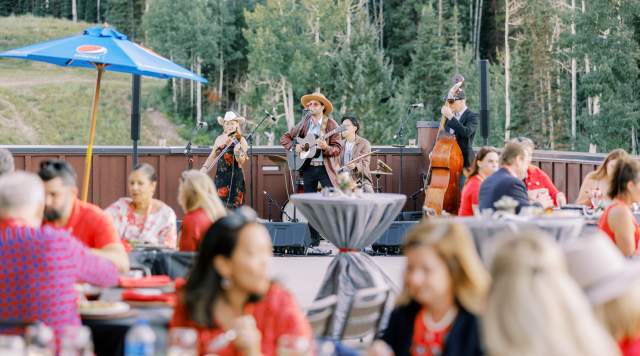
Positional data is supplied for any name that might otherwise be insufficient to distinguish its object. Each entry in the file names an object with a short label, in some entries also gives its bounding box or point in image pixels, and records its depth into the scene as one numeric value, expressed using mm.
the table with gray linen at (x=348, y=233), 13441
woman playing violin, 20130
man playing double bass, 18631
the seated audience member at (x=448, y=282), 5480
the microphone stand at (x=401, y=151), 22381
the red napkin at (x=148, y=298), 7632
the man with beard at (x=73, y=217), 8914
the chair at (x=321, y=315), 7520
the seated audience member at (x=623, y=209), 10033
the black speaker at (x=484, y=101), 20539
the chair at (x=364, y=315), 7921
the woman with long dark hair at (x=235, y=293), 5786
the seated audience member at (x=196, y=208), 9934
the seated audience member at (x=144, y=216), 11079
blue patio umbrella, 14197
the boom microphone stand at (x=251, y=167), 22229
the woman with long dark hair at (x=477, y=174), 13263
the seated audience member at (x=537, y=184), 14816
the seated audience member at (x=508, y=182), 12118
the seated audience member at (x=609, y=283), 5023
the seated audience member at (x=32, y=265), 6661
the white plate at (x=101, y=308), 7099
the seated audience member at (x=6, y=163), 11181
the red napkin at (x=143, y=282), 8178
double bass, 18737
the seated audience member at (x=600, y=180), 12496
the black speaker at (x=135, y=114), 19395
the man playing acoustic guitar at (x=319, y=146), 19447
